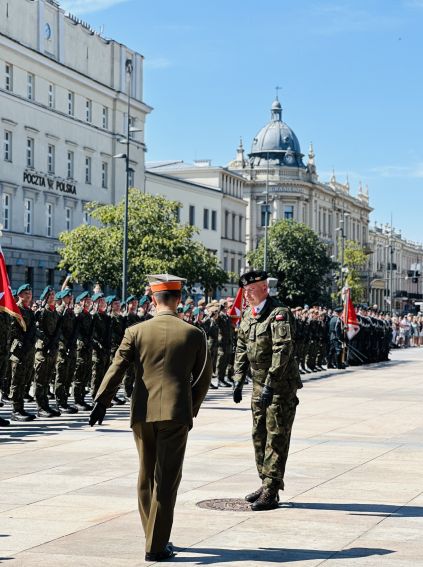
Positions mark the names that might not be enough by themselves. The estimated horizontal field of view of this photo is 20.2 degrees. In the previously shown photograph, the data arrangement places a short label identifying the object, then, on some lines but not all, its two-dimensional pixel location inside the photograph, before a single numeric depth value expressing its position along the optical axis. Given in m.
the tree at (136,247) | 50.59
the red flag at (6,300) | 15.58
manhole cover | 9.66
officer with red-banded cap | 7.68
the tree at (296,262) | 85.56
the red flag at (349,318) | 37.81
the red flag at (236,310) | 28.05
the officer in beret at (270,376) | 9.93
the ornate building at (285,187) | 121.69
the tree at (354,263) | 96.29
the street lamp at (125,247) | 43.43
